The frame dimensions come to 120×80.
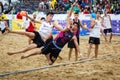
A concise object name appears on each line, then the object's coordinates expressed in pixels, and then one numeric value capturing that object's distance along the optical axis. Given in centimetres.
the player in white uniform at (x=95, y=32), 1133
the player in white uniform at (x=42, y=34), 875
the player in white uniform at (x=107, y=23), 1745
